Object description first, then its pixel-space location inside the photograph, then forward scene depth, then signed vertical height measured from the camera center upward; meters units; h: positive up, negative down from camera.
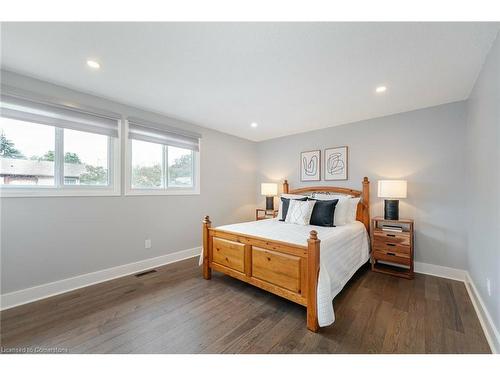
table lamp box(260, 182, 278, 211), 4.27 -0.12
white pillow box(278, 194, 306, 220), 3.47 -0.20
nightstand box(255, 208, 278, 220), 4.08 -0.57
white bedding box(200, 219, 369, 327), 1.70 -0.68
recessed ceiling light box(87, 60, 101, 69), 1.88 +1.14
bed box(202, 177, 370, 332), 1.74 -0.77
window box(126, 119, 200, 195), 2.96 +0.41
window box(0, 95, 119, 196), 2.08 +0.40
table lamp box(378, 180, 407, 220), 2.77 -0.09
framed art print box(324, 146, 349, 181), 3.60 +0.41
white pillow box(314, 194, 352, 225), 2.99 -0.36
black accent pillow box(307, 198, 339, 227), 2.88 -0.38
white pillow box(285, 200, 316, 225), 2.99 -0.39
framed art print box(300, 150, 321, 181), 3.90 +0.40
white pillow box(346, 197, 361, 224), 3.15 -0.36
